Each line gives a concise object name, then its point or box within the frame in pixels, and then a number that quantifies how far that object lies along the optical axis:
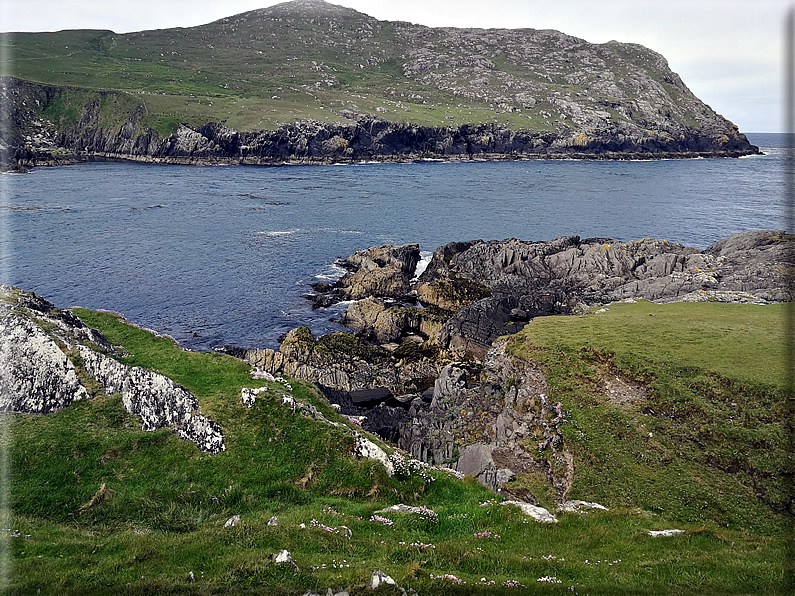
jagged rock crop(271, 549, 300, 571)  11.23
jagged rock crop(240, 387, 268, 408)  20.78
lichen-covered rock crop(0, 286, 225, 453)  19.12
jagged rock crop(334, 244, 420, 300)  60.53
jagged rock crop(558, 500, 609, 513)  18.69
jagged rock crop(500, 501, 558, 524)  16.59
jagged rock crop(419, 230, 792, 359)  46.41
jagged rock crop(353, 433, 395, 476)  19.17
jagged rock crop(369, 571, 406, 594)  10.40
